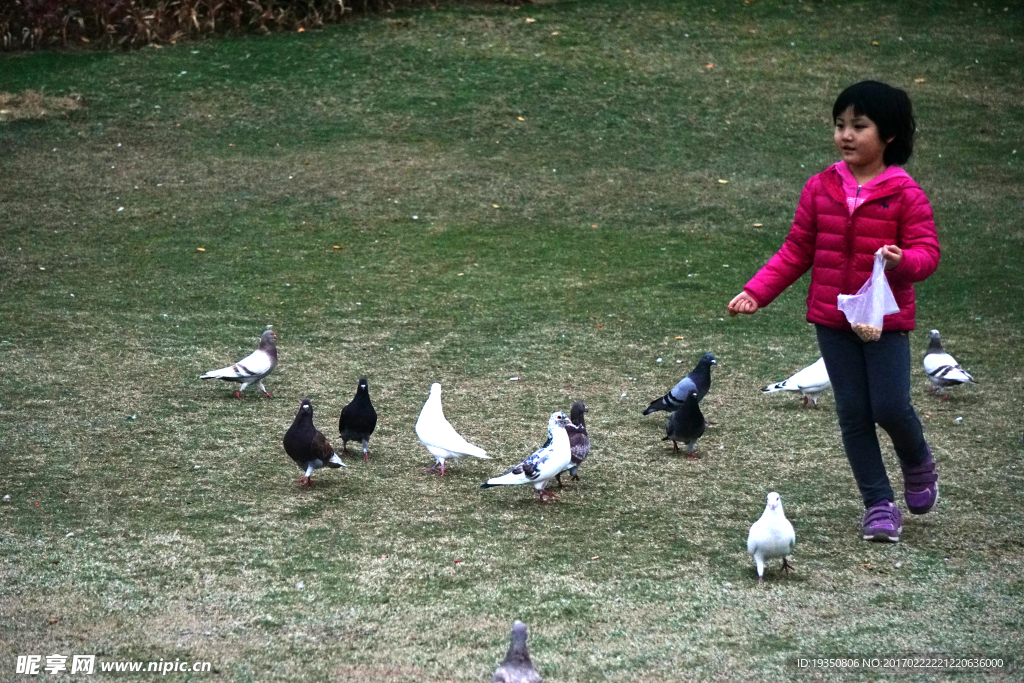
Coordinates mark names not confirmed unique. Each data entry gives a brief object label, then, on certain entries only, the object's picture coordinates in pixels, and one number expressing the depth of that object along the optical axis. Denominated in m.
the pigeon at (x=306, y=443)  10.55
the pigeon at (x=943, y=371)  13.45
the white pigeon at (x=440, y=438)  11.02
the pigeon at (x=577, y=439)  10.73
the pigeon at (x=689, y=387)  12.71
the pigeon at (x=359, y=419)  11.46
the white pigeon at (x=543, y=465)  10.10
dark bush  30.42
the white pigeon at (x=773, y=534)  8.25
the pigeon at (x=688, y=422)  11.49
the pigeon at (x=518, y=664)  6.32
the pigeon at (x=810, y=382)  13.05
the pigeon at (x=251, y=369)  13.38
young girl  8.37
